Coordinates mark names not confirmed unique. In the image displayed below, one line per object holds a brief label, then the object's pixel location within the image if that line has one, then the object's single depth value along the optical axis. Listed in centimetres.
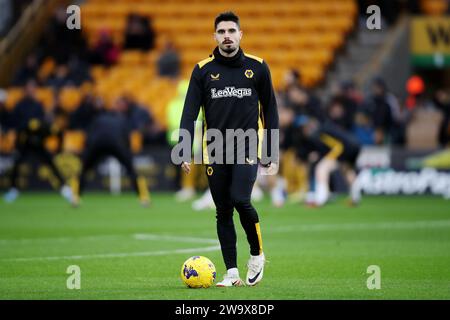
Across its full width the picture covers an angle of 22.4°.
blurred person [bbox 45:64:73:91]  3256
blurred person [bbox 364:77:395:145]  2761
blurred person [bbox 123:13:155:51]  3359
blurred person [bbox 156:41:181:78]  3155
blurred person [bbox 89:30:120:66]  3353
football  1088
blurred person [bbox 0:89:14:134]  3011
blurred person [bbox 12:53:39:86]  3269
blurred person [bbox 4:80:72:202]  2583
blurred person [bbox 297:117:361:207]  2398
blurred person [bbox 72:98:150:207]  2414
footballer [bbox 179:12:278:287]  1101
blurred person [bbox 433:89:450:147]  2773
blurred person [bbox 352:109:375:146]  2822
